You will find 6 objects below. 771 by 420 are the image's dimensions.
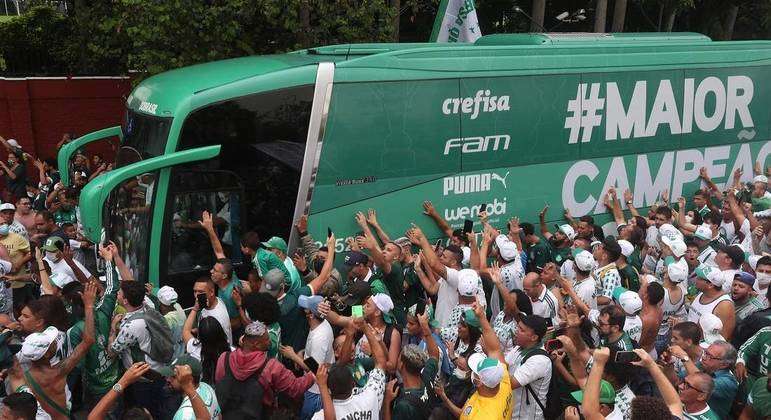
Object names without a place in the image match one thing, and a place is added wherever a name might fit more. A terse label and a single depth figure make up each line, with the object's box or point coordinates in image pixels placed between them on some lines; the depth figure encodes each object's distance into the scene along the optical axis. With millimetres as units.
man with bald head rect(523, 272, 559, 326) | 6504
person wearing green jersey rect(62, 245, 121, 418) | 5746
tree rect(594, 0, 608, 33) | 15961
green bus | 7402
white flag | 12477
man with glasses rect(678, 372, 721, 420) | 4602
